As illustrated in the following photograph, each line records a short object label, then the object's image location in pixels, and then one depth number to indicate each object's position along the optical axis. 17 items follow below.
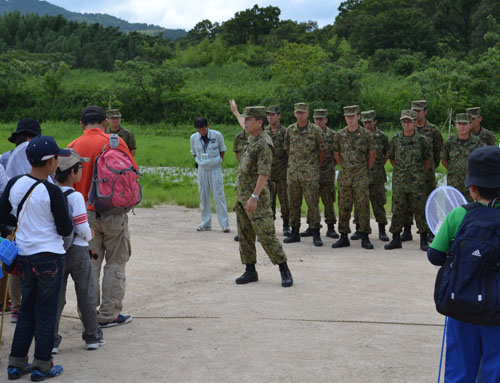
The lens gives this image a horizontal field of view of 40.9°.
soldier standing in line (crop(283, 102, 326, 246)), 9.50
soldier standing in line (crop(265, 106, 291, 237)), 10.12
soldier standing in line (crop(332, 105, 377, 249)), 9.34
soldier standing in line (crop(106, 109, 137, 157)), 10.48
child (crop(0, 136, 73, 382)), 4.44
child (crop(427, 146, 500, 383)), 3.45
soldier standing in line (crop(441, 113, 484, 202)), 9.15
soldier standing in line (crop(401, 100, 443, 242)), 9.62
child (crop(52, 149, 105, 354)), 4.76
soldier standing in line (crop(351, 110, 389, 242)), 10.05
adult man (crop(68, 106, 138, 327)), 5.63
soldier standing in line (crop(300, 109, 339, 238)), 10.25
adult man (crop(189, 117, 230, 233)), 10.56
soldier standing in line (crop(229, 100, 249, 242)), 10.28
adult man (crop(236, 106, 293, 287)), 6.89
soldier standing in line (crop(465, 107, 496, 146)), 9.38
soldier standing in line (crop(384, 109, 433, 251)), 9.28
